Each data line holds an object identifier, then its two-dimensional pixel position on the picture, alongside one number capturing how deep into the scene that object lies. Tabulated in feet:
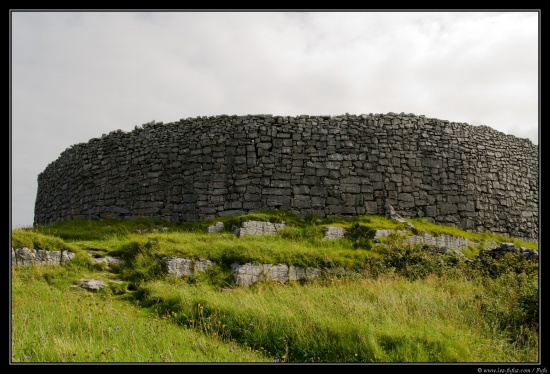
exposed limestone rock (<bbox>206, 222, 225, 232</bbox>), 59.47
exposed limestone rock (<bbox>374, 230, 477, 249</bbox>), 57.36
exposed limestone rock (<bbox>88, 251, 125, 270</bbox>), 46.29
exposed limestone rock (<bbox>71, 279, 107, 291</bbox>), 40.01
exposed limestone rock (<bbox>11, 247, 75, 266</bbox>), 42.86
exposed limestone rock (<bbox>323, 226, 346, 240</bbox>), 56.86
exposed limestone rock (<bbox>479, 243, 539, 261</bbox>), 51.82
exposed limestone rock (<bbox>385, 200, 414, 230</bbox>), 62.95
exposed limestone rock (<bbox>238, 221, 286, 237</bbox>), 57.07
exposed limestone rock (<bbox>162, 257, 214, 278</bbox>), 44.62
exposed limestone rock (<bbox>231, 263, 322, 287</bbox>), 44.21
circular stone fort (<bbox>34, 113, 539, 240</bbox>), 65.92
